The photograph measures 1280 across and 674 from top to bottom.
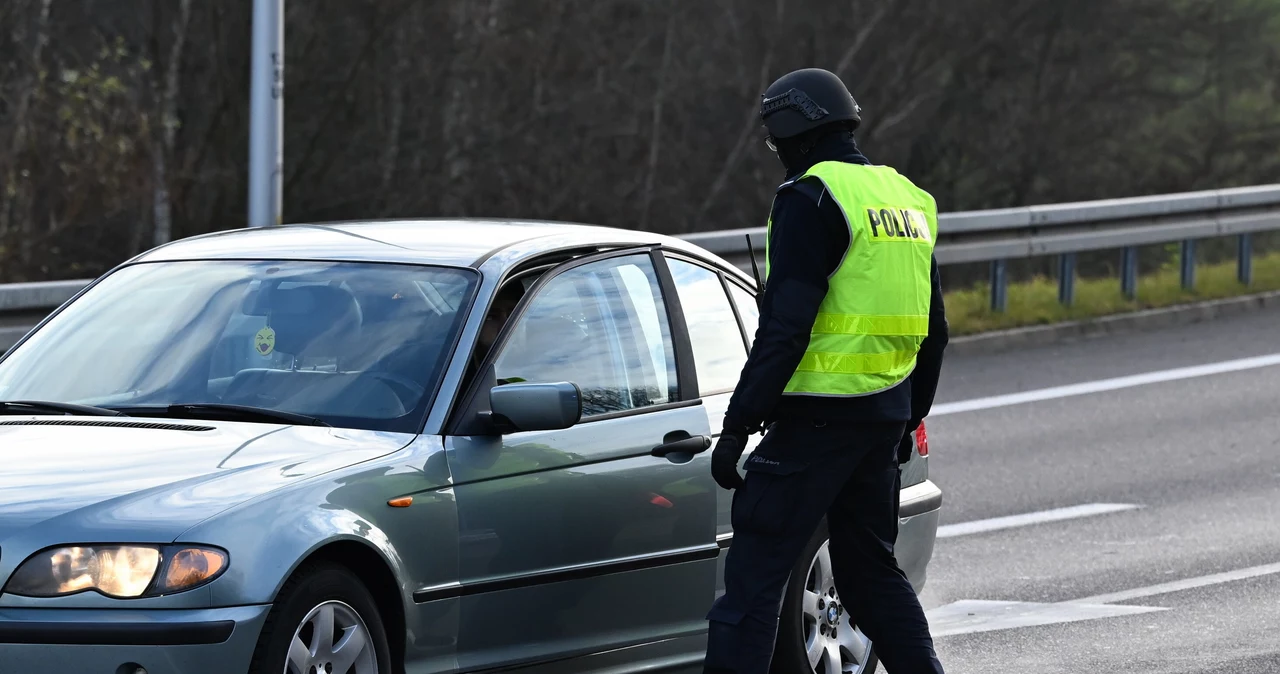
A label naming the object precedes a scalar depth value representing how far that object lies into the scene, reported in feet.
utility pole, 88.99
